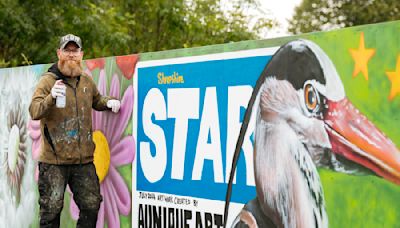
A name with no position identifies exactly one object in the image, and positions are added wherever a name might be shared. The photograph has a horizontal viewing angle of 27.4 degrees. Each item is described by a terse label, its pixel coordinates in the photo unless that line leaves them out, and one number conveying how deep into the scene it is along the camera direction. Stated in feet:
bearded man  22.27
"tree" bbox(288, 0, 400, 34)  139.74
